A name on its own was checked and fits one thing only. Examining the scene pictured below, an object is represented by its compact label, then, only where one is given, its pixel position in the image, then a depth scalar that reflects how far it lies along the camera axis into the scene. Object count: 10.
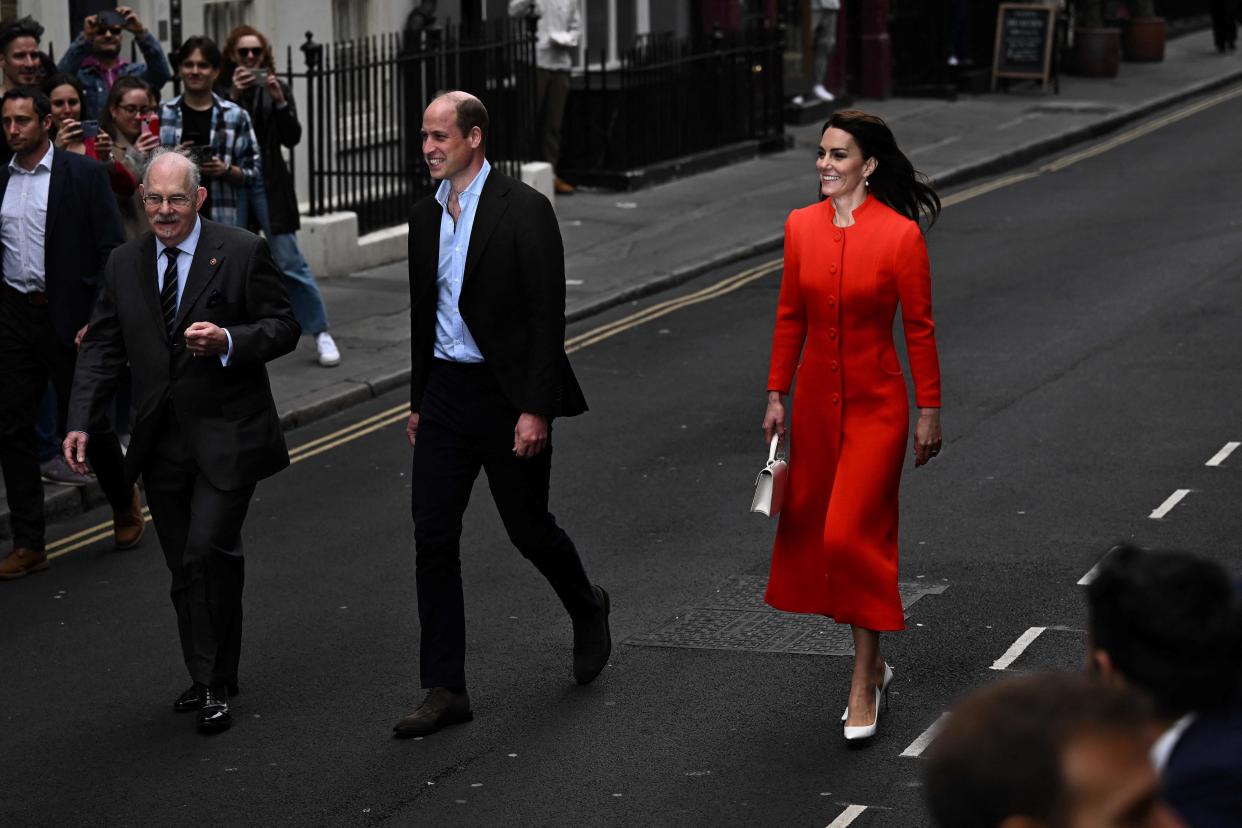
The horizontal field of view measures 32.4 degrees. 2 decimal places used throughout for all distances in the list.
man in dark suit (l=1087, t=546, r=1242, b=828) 3.13
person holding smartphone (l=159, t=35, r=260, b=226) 11.82
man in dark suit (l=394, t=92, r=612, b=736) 7.00
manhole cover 7.85
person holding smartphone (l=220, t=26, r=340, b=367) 13.17
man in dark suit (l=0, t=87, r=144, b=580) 9.21
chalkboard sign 29.06
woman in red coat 6.79
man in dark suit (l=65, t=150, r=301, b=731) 7.20
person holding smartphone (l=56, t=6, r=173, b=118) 12.45
